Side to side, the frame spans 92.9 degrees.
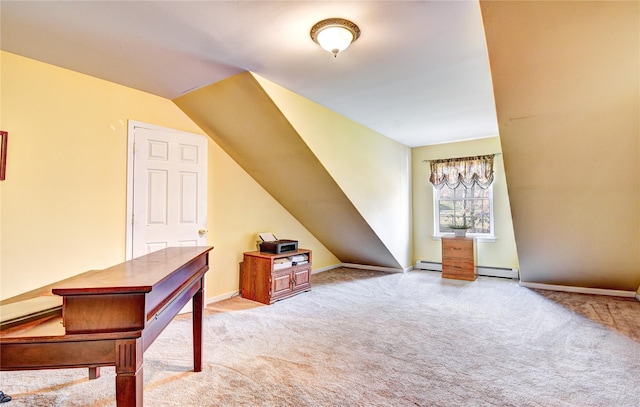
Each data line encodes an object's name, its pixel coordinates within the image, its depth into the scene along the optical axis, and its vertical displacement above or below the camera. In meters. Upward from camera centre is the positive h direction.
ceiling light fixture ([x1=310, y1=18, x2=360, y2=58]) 1.94 +1.20
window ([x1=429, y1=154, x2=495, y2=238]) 5.05 +0.35
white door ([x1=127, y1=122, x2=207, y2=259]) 3.05 +0.29
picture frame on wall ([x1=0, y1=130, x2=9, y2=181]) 2.30 +0.49
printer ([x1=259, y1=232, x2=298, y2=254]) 3.89 -0.38
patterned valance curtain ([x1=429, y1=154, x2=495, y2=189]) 4.97 +0.72
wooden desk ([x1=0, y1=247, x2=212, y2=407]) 1.00 -0.39
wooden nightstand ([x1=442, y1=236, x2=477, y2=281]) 4.81 -0.71
